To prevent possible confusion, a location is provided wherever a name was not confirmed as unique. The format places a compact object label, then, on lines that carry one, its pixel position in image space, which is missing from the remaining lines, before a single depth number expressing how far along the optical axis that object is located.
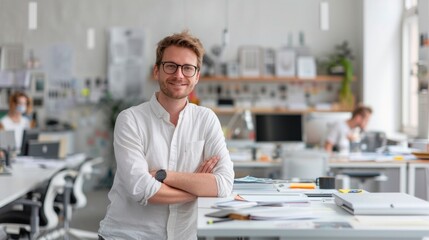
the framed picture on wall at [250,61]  10.95
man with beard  2.90
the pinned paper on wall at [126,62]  11.14
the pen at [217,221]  2.47
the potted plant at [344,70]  10.68
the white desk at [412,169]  7.00
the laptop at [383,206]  2.68
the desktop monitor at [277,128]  8.49
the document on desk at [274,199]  2.90
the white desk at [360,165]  7.04
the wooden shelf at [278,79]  10.80
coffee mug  3.46
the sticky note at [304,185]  3.50
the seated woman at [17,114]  8.23
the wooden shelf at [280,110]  10.82
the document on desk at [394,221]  2.50
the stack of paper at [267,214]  2.57
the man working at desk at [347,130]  8.16
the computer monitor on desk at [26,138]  7.26
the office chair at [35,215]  5.23
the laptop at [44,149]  7.23
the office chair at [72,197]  6.14
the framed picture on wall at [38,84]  11.24
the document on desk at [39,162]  6.72
